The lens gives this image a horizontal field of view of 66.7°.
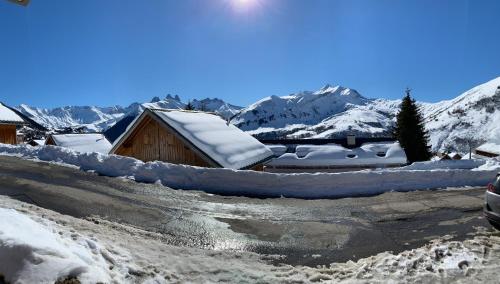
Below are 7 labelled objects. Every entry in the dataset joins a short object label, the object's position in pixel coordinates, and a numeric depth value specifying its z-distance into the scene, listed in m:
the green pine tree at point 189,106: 56.64
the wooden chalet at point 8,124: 29.23
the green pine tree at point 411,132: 46.00
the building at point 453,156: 71.50
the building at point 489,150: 60.25
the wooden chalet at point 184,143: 18.66
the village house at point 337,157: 43.22
